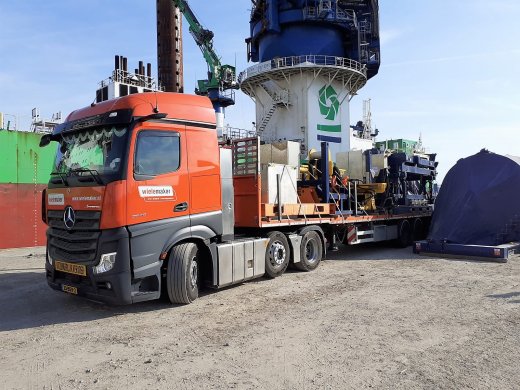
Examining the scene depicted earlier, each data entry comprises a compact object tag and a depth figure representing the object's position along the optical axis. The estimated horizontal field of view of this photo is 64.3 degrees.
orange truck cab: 6.29
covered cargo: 12.52
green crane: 48.91
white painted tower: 32.78
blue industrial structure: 32.06
